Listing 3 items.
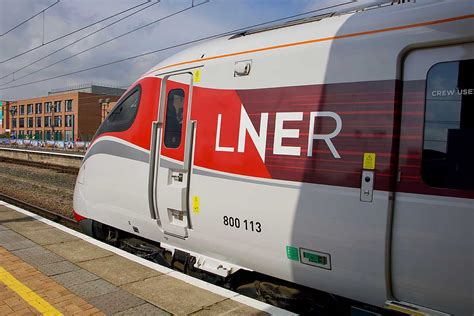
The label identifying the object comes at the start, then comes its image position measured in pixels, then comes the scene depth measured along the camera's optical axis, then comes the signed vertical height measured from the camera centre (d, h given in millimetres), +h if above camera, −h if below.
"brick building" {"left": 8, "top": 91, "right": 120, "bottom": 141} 76688 +2882
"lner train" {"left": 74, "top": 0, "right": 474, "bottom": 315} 2867 -134
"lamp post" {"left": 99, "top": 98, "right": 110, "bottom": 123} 67356 +3912
